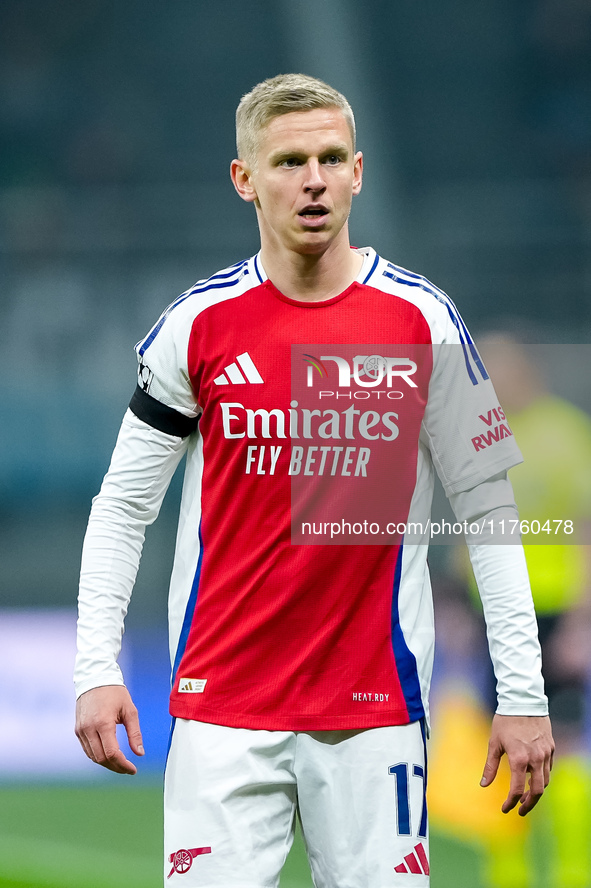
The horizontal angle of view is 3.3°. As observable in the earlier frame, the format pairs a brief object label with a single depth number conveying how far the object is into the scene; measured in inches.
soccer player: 546.2
